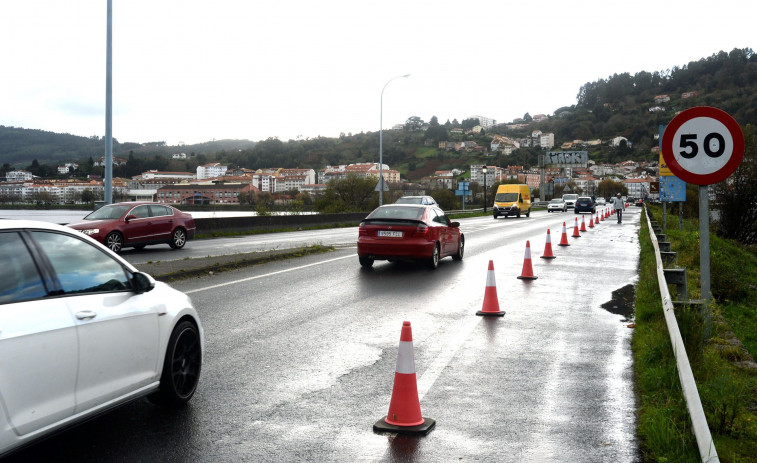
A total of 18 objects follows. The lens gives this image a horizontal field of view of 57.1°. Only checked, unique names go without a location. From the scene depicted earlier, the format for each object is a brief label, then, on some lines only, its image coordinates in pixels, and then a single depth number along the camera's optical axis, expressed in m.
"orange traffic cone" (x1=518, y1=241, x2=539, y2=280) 13.59
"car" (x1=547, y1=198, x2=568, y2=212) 69.88
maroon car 18.89
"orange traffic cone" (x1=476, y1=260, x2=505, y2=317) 9.58
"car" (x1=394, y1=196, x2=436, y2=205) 39.51
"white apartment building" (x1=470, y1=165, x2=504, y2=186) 182.54
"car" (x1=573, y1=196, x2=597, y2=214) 59.25
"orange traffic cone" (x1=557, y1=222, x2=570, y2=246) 22.89
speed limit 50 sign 6.44
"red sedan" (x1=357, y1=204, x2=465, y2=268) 14.71
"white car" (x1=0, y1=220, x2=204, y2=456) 3.55
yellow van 51.16
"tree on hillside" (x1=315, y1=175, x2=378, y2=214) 54.28
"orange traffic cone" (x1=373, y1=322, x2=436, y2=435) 4.79
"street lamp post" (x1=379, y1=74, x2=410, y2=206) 42.03
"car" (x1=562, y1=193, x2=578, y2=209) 75.06
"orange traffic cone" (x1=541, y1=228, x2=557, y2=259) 17.87
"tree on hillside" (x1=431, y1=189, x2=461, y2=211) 74.81
